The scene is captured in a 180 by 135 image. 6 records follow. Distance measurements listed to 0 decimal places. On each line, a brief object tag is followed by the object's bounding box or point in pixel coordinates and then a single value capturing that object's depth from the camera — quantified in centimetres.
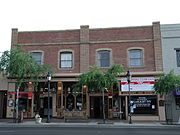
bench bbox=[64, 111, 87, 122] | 1878
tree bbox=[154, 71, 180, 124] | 1716
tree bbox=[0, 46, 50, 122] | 1803
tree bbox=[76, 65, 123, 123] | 1750
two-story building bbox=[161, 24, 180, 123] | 2014
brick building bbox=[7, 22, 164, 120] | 2061
